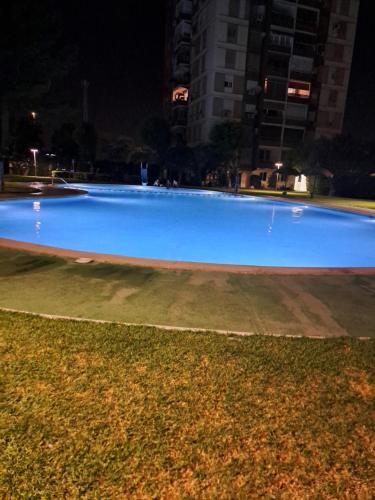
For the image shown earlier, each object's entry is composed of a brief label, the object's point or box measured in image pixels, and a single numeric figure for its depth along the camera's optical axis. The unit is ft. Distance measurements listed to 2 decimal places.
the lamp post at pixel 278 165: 136.46
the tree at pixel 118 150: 251.80
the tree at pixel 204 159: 141.69
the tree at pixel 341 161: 108.37
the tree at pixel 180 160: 149.07
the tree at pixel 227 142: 136.15
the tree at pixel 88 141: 184.96
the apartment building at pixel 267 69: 155.43
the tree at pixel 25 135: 161.58
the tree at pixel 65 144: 192.75
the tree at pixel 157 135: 166.40
